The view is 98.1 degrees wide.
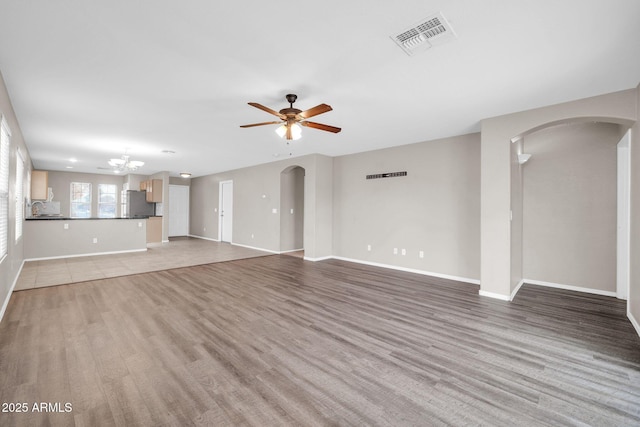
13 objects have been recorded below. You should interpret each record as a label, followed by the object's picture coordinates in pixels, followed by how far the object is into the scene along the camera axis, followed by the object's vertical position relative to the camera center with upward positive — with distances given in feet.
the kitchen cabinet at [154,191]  31.17 +2.69
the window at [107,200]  34.73 +1.90
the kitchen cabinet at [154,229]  30.12 -1.56
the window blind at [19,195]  14.34 +1.09
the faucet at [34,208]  26.37 +0.57
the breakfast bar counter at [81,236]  20.40 -1.75
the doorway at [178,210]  35.86 +0.65
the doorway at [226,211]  30.61 +0.46
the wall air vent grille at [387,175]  18.40 +2.82
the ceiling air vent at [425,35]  6.53 +4.56
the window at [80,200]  33.12 +1.80
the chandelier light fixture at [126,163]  21.00 +4.04
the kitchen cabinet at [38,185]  25.50 +2.72
